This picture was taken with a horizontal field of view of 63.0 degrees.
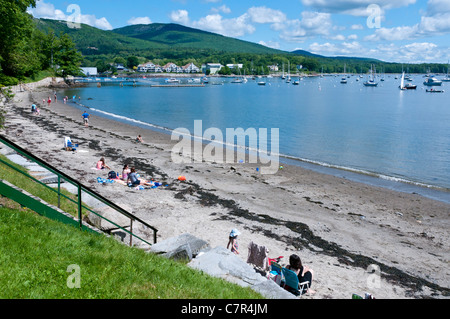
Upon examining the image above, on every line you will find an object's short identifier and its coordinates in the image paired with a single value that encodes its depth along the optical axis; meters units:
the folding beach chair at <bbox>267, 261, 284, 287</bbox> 9.59
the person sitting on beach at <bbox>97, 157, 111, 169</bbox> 21.08
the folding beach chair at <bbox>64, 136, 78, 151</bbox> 25.50
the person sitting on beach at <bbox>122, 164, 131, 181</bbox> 19.31
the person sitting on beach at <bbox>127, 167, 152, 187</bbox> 18.45
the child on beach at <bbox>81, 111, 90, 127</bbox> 40.66
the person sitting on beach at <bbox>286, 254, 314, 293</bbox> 9.45
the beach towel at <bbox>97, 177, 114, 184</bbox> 18.51
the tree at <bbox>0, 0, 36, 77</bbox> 23.67
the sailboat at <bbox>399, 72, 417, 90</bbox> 147.59
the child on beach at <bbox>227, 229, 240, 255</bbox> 11.58
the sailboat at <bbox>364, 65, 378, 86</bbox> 172.38
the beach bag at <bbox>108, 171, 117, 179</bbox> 19.30
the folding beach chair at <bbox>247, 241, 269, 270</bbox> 10.60
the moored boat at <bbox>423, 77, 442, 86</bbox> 169.01
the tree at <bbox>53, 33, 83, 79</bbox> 118.75
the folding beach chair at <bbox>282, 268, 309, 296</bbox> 9.14
